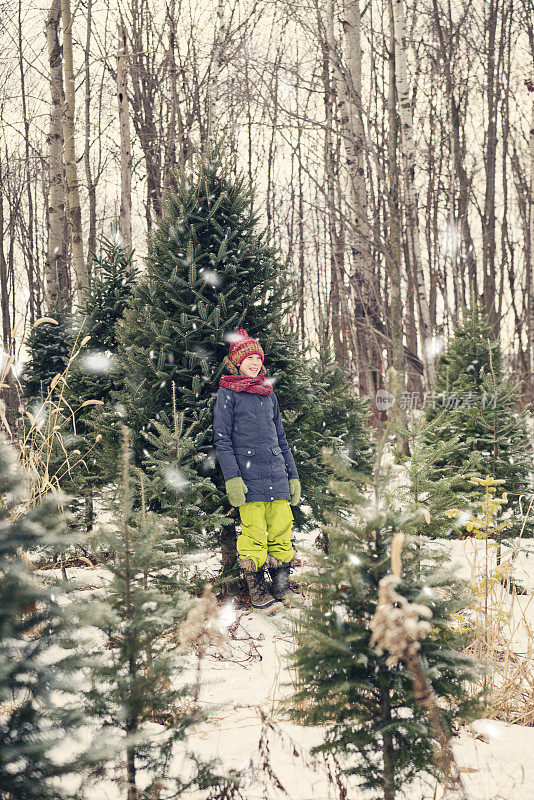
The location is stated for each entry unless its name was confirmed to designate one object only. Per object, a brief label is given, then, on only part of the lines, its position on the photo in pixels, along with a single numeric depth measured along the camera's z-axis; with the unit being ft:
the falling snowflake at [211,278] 15.39
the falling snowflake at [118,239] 22.43
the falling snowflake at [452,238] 45.03
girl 14.76
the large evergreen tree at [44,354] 23.79
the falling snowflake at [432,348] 34.08
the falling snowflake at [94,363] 20.20
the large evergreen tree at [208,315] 14.98
